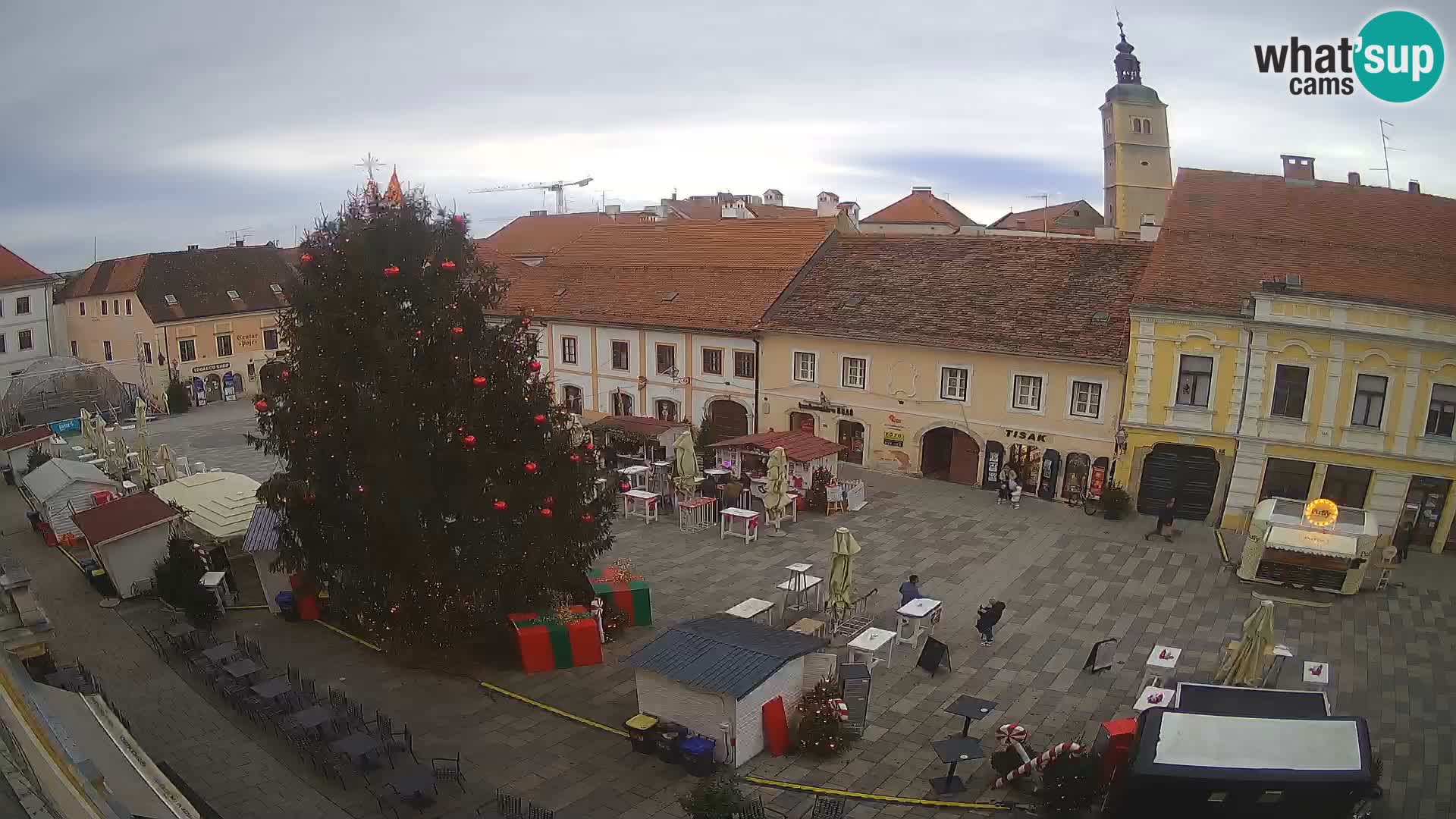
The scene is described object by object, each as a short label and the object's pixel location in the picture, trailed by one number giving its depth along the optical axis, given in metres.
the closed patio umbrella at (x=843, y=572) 18.77
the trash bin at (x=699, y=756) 13.89
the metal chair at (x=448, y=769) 13.69
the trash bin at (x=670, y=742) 14.12
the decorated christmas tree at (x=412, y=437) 15.88
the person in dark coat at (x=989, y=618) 18.44
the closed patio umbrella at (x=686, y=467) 26.95
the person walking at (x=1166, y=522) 25.05
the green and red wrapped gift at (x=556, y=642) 17.38
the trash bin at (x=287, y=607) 20.05
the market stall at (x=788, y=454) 27.75
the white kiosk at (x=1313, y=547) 21.02
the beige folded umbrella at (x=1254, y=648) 15.28
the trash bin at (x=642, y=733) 14.43
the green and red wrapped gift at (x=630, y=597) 19.19
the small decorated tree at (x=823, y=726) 14.41
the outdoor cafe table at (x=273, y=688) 15.45
